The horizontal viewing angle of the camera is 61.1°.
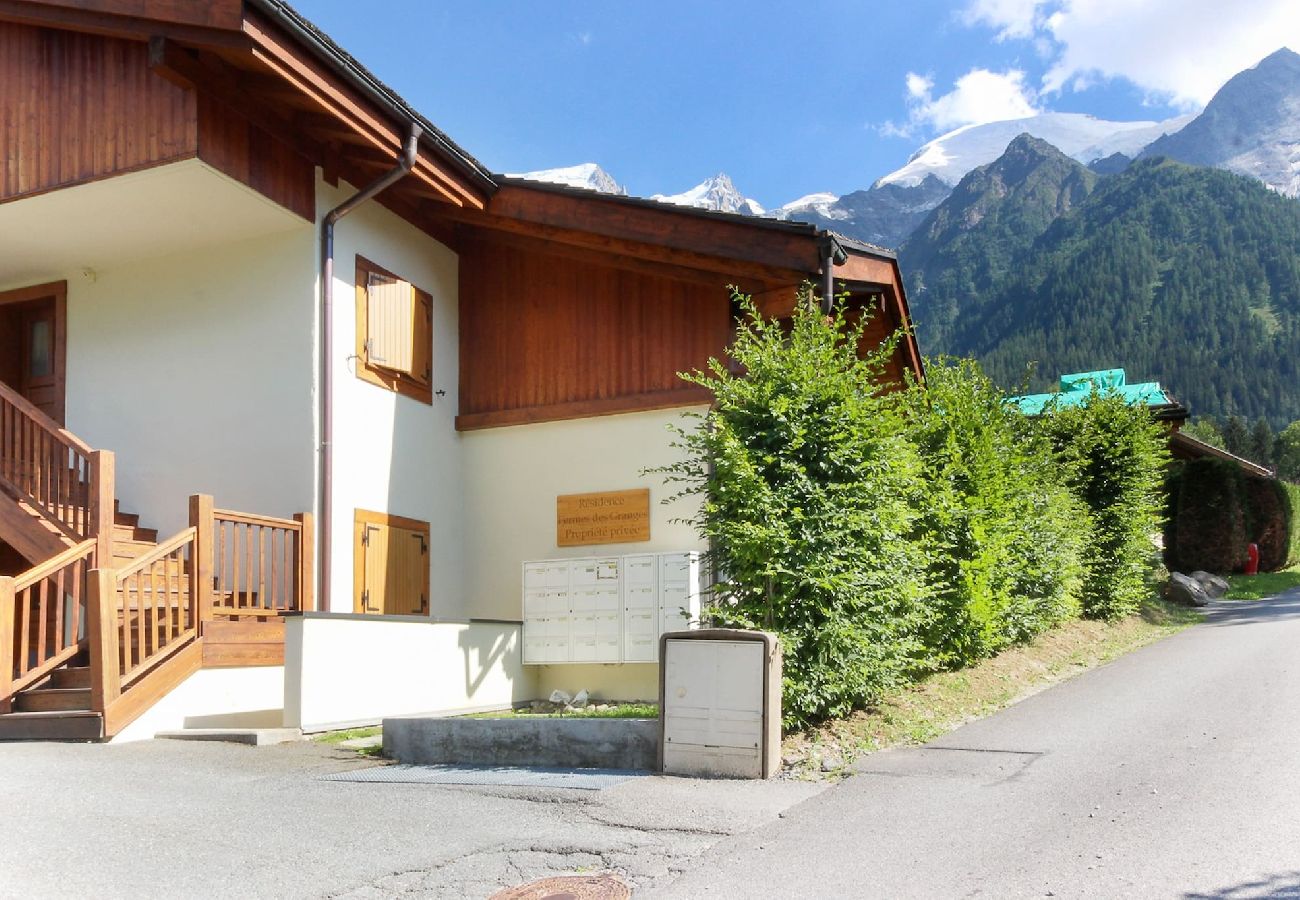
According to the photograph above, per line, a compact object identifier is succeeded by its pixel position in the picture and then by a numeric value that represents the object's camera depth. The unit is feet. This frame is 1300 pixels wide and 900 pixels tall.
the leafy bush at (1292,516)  99.45
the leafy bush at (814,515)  27.99
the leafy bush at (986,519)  37.17
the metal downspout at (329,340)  38.91
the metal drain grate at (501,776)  24.34
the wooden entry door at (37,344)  45.85
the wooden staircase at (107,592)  30.73
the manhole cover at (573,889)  16.62
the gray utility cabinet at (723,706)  25.03
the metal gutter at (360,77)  34.17
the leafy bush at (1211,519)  85.97
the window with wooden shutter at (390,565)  41.14
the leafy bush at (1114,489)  54.34
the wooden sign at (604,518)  43.04
